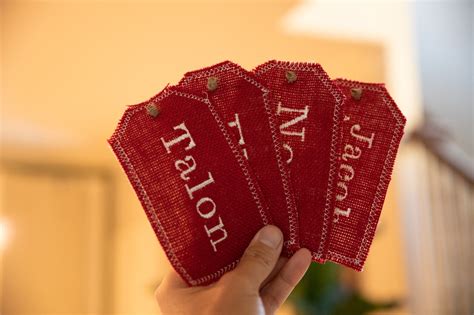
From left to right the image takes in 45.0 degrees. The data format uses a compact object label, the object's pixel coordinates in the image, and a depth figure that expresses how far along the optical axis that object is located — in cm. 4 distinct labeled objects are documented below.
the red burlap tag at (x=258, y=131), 74
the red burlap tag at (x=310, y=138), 75
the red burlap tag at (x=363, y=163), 77
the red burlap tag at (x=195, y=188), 73
